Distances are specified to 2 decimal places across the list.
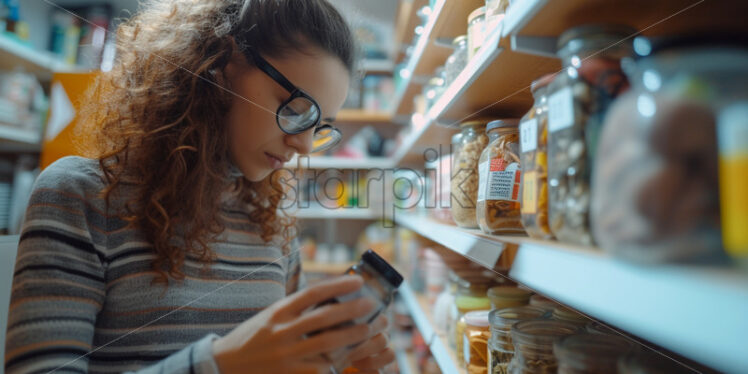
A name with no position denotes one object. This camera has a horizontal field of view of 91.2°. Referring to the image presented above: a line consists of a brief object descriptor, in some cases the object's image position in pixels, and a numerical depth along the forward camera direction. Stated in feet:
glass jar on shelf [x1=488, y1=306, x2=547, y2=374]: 2.06
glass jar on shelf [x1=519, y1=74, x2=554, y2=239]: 1.42
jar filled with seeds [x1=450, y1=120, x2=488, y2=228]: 2.56
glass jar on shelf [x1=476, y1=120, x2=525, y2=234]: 1.91
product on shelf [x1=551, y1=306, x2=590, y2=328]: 1.92
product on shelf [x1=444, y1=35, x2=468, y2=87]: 3.17
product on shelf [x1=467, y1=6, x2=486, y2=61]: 2.42
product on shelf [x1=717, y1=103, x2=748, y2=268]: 0.68
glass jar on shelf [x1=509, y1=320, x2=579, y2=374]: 1.74
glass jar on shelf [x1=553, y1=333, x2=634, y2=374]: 1.39
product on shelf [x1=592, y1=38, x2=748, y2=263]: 0.72
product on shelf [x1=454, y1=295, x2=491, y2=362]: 2.85
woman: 1.78
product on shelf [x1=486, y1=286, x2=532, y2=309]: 2.52
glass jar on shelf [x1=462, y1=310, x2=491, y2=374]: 2.43
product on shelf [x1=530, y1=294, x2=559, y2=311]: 2.23
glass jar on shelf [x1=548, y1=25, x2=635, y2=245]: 1.14
